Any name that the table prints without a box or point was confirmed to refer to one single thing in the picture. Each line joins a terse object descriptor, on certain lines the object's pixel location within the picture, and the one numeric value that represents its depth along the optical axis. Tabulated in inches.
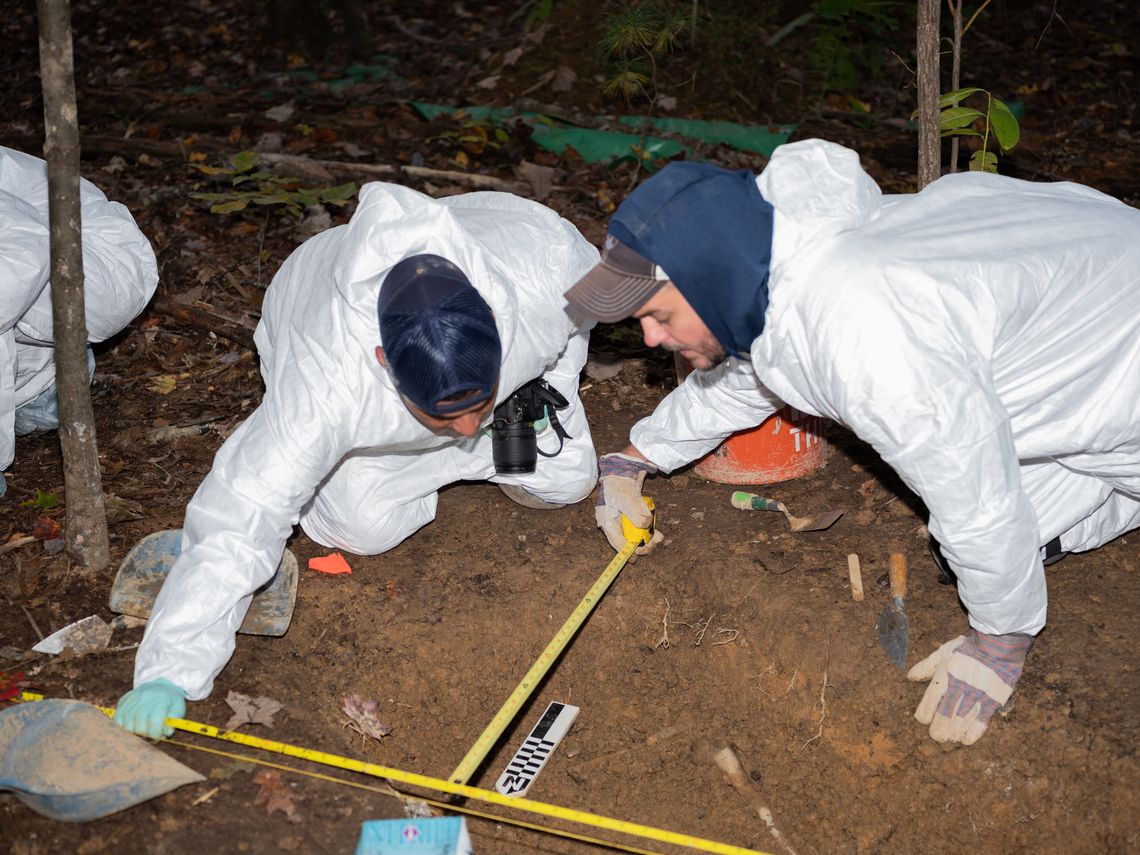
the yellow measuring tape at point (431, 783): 98.4
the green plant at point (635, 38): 199.0
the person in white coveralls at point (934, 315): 93.8
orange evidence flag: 139.6
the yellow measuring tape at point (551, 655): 109.0
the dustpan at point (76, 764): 100.7
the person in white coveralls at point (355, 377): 105.8
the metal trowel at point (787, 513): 141.0
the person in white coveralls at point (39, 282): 143.5
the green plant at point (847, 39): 275.3
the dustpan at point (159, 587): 126.6
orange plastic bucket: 147.7
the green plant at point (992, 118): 146.3
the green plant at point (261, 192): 202.5
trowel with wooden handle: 123.7
